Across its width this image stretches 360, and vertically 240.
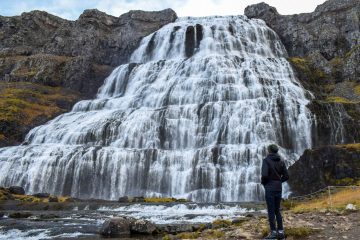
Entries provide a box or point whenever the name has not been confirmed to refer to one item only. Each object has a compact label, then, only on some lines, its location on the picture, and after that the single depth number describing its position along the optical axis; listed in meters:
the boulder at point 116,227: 21.50
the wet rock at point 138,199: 42.53
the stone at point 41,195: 46.18
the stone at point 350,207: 17.97
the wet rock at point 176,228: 21.92
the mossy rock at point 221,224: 20.43
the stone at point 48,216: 31.77
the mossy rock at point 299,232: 13.26
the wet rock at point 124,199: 42.24
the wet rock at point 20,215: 33.09
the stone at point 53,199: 43.60
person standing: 12.10
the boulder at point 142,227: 21.64
